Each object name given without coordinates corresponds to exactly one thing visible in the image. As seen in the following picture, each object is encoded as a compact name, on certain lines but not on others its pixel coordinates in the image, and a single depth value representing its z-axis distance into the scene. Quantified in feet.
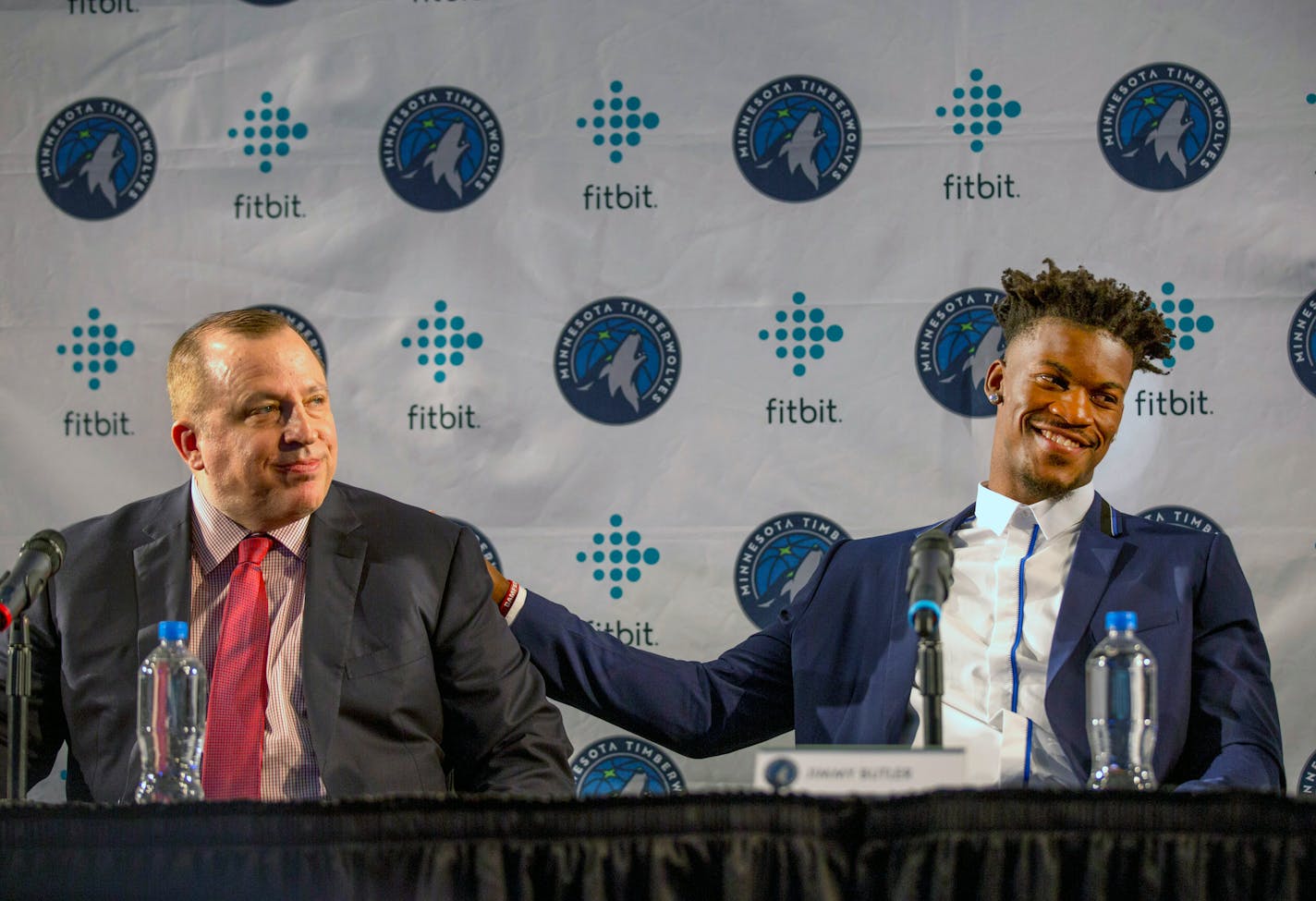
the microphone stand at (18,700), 12.20
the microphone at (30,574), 12.22
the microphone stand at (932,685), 11.73
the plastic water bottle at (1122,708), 12.86
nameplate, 11.23
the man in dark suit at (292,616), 13.08
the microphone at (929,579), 11.82
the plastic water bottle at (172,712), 12.64
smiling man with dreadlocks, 13.41
